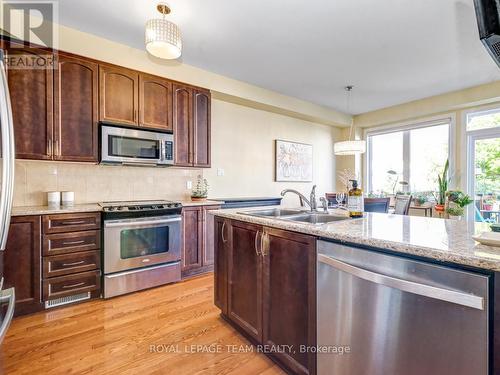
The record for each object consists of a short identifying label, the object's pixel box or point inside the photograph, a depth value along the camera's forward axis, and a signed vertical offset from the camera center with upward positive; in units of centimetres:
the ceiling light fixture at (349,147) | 365 +57
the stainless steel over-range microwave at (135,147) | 268 +45
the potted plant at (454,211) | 318 -31
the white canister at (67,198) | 265 -12
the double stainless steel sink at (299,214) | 190 -22
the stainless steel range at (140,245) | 253 -63
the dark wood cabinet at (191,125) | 320 +80
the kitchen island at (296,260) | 90 -40
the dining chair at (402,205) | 313 -23
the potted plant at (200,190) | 347 -5
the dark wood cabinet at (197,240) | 306 -67
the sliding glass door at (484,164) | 395 +37
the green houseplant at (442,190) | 375 -5
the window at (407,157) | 462 +58
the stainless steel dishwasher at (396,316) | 84 -51
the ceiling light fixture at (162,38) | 198 +118
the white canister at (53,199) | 257 -13
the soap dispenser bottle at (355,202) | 176 -11
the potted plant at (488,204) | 404 -28
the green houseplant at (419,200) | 429 -23
